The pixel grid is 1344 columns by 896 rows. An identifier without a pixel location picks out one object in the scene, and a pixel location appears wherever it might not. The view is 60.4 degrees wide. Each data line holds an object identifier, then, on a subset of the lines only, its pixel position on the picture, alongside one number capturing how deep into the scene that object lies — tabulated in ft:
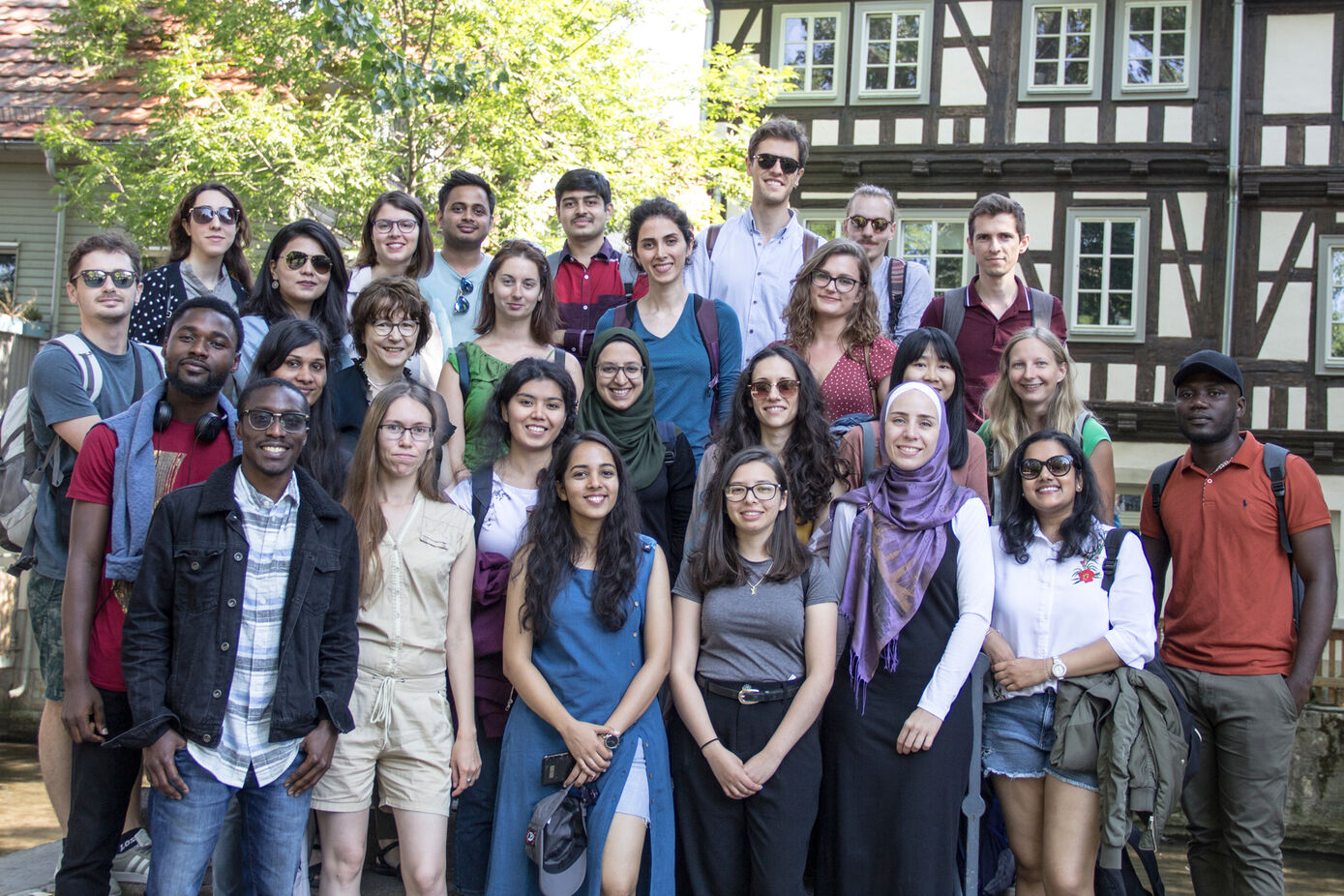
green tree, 40.32
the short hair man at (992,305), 18.65
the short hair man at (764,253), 18.93
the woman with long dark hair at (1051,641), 13.23
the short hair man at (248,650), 11.41
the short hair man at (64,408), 13.87
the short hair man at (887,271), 19.34
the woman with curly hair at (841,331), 16.62
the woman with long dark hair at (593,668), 13.07
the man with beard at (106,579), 12.13
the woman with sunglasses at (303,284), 16.42
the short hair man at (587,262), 19.17
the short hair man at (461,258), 18.65
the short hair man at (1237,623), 15.33
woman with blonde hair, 15.89
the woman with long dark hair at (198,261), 16.66
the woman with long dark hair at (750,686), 13.01
